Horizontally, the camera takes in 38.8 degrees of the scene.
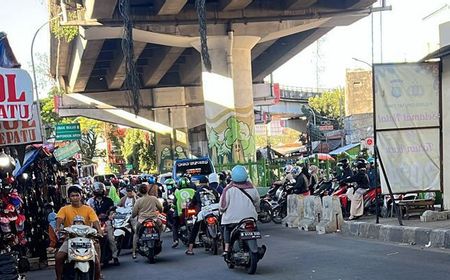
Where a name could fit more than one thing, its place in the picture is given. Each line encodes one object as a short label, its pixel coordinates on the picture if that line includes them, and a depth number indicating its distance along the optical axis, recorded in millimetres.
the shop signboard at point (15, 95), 8547
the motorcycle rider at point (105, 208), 12430
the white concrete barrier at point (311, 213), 16531
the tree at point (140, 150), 65125
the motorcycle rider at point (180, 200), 14727
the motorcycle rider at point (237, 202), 10148
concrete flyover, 28484
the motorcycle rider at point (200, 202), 13243
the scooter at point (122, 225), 13430
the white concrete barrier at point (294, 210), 17922
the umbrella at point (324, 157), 31316
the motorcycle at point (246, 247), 9812
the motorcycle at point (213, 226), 12695
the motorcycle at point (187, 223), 13992
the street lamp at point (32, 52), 31534
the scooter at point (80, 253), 8070
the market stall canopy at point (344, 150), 36725
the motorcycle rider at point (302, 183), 18609
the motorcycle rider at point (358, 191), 16266
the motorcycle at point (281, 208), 19594
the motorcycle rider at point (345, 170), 17950
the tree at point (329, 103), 75000
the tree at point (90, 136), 71125
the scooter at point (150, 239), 12297
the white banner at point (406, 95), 13867
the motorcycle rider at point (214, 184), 14673
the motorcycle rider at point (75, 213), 8727
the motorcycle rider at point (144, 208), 12586
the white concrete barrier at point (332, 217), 15703
